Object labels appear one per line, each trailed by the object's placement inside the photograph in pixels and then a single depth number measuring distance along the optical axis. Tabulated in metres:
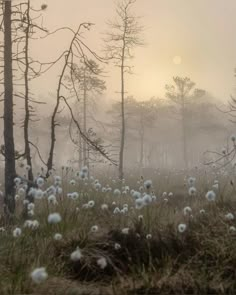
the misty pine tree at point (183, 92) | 53.45
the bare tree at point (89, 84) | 34.03
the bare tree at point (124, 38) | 27.64
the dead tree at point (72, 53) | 12.25
